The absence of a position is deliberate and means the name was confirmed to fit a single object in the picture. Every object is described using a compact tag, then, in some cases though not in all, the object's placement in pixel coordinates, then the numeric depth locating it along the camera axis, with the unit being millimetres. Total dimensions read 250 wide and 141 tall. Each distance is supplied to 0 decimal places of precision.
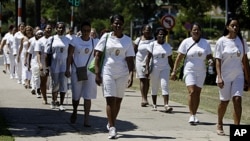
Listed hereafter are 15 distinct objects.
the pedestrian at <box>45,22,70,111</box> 12922
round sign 23219
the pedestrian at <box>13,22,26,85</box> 18203
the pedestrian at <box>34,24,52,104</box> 13789
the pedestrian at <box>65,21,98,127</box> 11008
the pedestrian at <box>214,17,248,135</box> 10039
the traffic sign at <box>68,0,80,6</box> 26250
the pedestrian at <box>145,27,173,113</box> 13406
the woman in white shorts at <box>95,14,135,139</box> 9891
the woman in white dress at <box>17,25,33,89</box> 17109
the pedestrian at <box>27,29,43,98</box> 14884
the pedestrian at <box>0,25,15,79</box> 19875
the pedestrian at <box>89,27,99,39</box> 14643
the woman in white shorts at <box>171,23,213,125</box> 11508
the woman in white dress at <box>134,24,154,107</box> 14156
